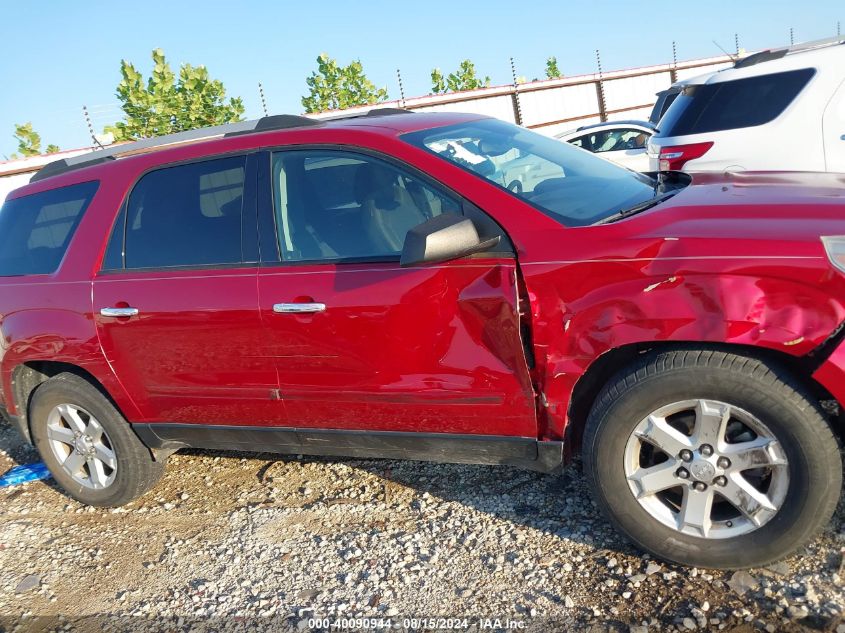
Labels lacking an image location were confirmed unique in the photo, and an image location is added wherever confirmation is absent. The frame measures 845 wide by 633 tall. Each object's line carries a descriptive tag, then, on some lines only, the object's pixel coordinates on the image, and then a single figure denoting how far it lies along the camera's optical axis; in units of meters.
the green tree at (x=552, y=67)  46.19
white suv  5.18
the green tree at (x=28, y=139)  23.91
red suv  2.41
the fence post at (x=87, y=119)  14.23
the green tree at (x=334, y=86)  31.41
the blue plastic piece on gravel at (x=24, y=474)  4.57
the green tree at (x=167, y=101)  20.77
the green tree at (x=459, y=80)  38.47
